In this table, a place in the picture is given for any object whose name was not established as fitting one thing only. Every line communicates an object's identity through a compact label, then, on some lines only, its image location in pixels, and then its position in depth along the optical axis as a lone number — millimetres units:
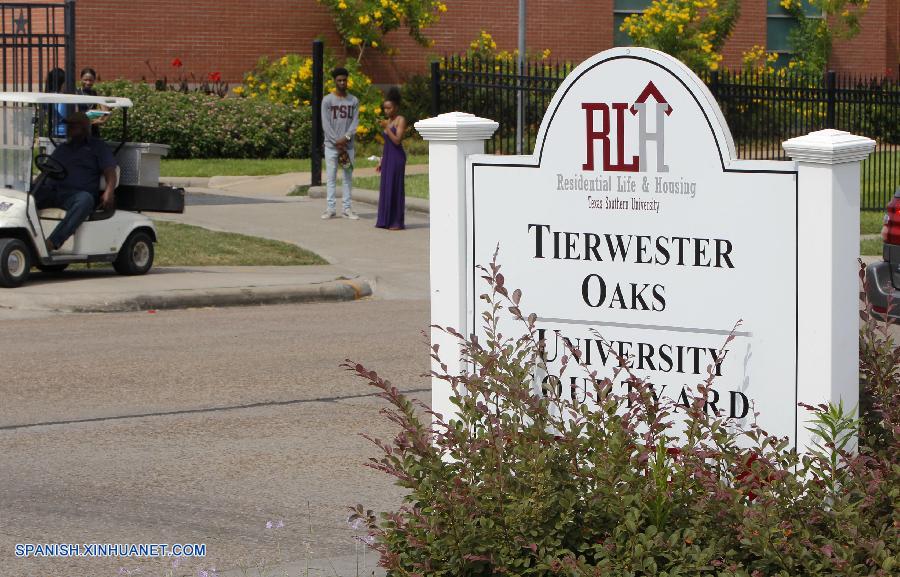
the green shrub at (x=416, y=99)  33844
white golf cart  14188
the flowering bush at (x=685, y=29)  35562
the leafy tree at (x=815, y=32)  40000
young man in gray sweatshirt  19906
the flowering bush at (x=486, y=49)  35344
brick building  31375
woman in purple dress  19542
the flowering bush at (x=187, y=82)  31359
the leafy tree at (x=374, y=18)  33156
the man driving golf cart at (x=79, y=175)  14702
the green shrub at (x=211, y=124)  28781
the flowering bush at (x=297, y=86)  32156
